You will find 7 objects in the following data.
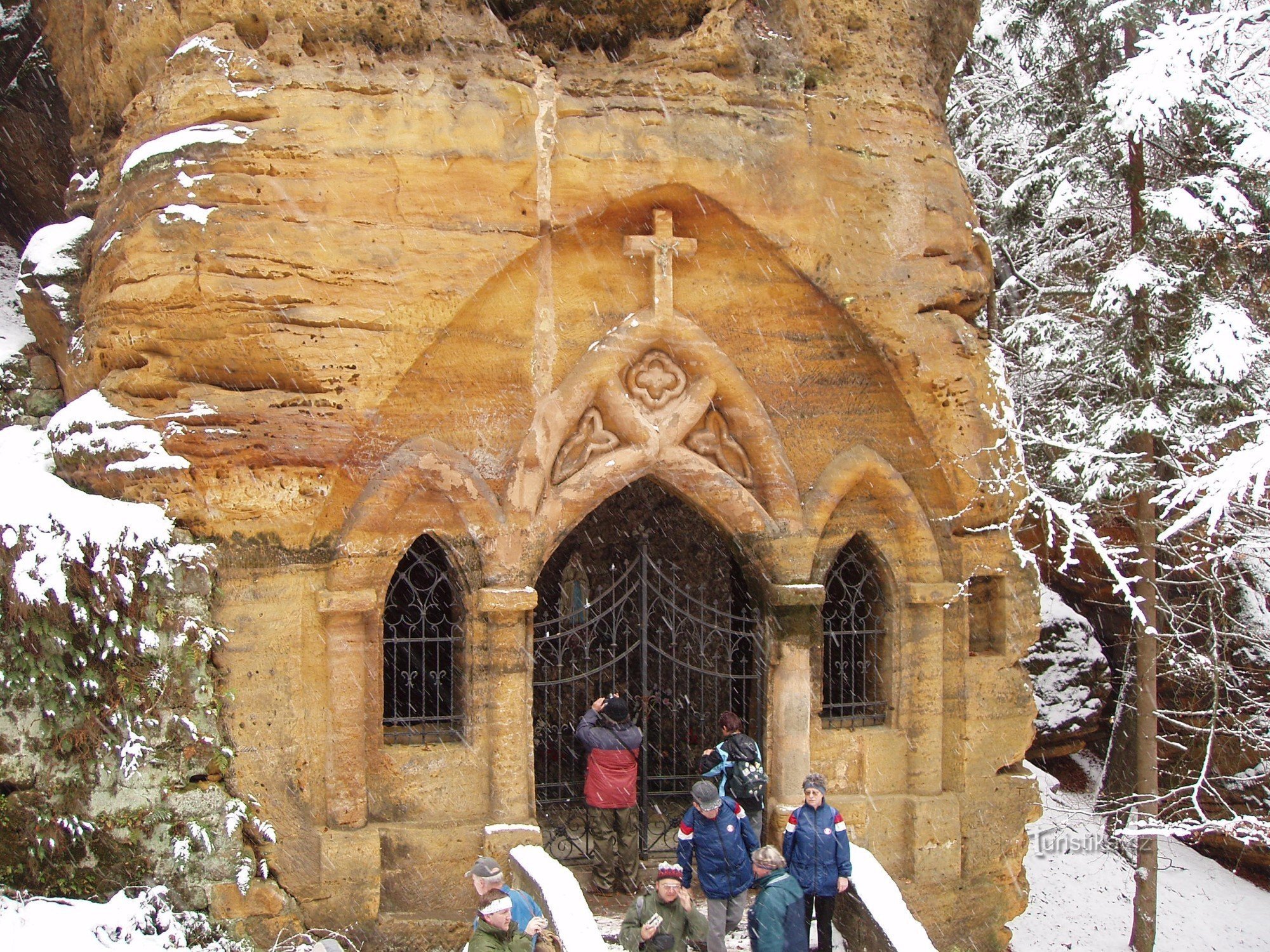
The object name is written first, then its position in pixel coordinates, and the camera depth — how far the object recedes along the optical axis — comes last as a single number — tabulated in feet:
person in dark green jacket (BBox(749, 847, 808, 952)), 21.39
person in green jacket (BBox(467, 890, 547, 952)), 18.39
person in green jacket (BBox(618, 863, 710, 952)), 19.97
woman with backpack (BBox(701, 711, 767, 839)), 25.77
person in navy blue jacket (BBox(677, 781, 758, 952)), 22.61
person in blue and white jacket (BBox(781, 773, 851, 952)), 23.54
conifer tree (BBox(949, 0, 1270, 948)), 32.48
